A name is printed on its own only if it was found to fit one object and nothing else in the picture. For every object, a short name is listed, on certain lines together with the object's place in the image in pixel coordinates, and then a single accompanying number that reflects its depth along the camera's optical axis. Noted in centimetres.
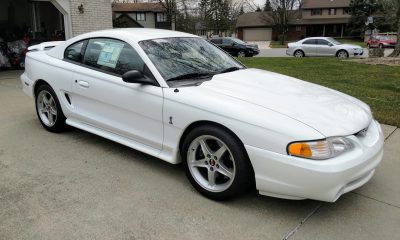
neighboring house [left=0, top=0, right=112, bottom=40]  1241
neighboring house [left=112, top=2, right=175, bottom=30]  5886
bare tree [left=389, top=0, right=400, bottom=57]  1736
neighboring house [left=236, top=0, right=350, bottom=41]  6328
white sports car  301
